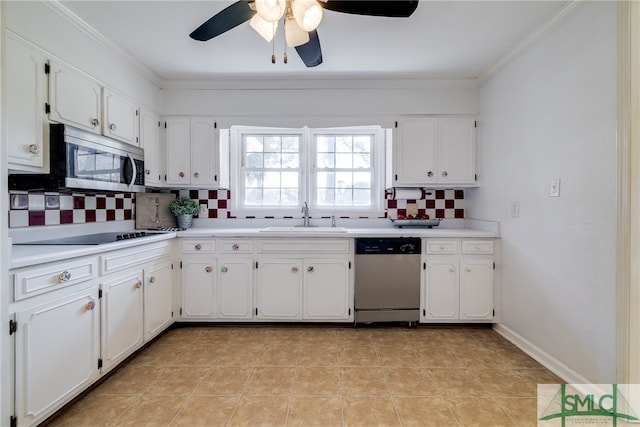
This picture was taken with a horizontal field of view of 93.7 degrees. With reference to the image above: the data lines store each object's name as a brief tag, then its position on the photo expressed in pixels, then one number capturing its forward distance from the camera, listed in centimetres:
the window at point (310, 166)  338
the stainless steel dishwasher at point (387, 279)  272
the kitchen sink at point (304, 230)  278
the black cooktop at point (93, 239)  187
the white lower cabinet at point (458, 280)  273
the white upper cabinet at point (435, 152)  300
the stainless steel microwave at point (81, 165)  174
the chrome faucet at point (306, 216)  321
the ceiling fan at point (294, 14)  133
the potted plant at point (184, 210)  306
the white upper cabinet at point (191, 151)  301
